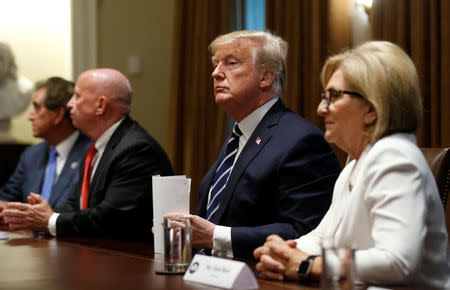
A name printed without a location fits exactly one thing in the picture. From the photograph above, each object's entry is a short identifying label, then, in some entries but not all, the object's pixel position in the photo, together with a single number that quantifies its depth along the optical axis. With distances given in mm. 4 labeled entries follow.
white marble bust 5730
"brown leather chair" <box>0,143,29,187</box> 5535
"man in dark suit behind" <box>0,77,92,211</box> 4336
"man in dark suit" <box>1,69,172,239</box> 3041
